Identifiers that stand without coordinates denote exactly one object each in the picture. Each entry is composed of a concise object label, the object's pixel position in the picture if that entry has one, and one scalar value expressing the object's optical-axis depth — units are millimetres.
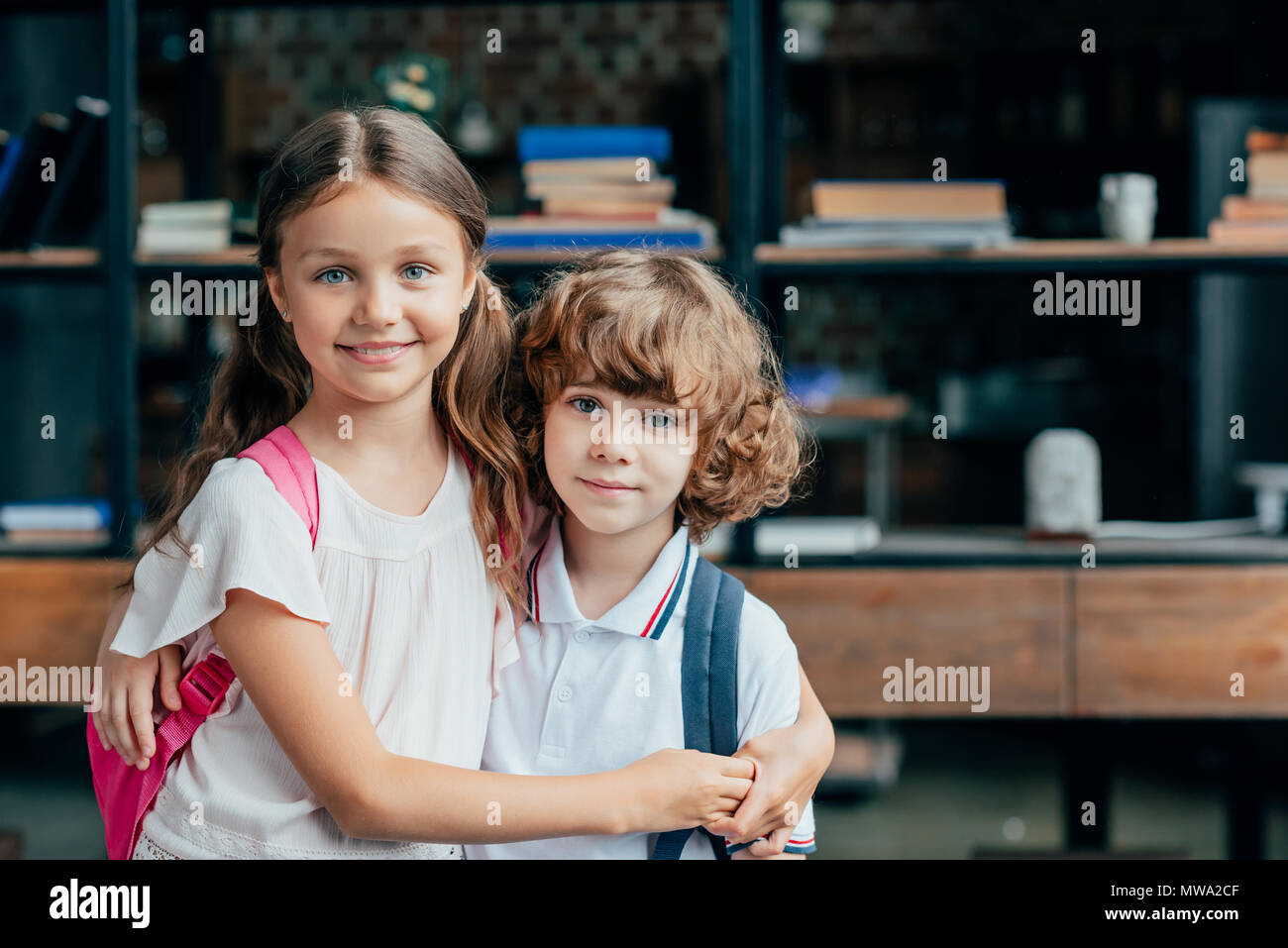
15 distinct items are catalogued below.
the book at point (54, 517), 2004
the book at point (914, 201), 1865
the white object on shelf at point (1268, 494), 2008
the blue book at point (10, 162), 1948
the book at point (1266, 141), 1924
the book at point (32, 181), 1881
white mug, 1900
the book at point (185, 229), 1910
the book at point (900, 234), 1861
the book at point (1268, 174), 1906
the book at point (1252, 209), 1897
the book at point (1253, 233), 1892
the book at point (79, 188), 1894
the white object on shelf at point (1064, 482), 1957
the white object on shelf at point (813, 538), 1910
